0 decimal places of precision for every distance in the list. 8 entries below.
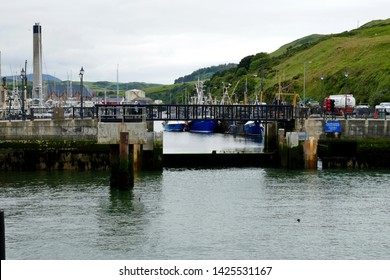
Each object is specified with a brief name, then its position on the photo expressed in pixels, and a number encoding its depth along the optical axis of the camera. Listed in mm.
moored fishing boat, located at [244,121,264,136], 164000
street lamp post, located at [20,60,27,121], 137025
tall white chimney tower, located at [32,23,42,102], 196400
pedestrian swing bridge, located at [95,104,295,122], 78812
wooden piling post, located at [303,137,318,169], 84125
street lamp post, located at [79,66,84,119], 86094
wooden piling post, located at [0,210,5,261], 28391
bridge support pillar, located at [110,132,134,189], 66000
